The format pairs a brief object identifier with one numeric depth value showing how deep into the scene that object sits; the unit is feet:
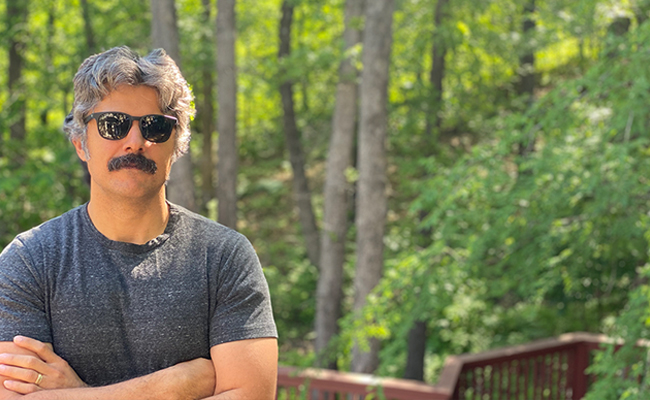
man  5.31
